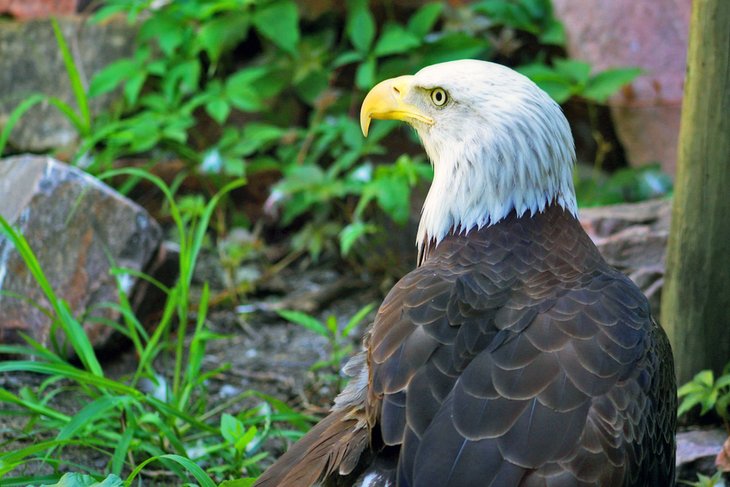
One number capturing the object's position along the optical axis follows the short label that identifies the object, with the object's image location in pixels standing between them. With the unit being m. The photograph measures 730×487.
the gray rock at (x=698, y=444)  7.05
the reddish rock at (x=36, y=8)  12.30
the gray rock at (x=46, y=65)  11.91
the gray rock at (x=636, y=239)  8.31
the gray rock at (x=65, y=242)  8.46
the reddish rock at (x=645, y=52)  11.58
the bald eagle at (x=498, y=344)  4.82
